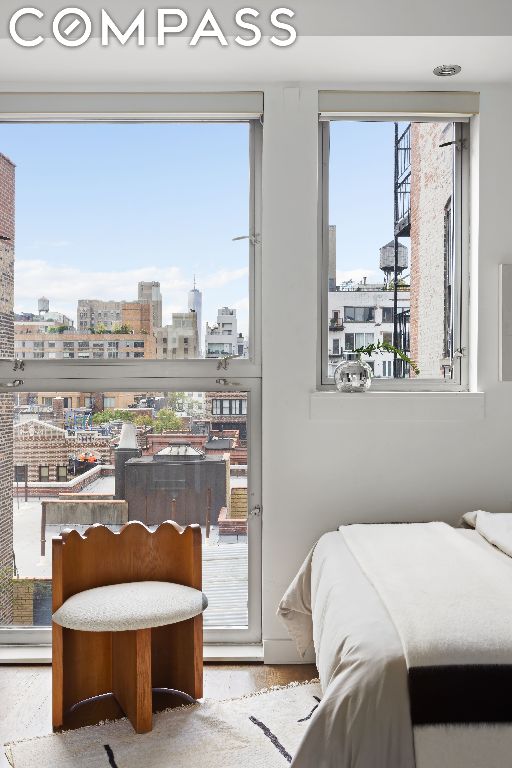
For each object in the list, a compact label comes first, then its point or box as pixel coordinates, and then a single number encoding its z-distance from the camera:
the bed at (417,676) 1.52
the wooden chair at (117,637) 2.35
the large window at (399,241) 3.09
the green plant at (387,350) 3.09
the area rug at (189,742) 2.12
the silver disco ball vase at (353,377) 2.95
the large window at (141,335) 3.06
